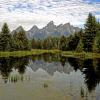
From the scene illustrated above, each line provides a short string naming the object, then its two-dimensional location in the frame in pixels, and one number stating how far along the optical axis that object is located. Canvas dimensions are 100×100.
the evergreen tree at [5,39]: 110.75
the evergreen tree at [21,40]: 126.80
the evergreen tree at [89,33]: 99.85
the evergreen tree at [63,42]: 160.05
